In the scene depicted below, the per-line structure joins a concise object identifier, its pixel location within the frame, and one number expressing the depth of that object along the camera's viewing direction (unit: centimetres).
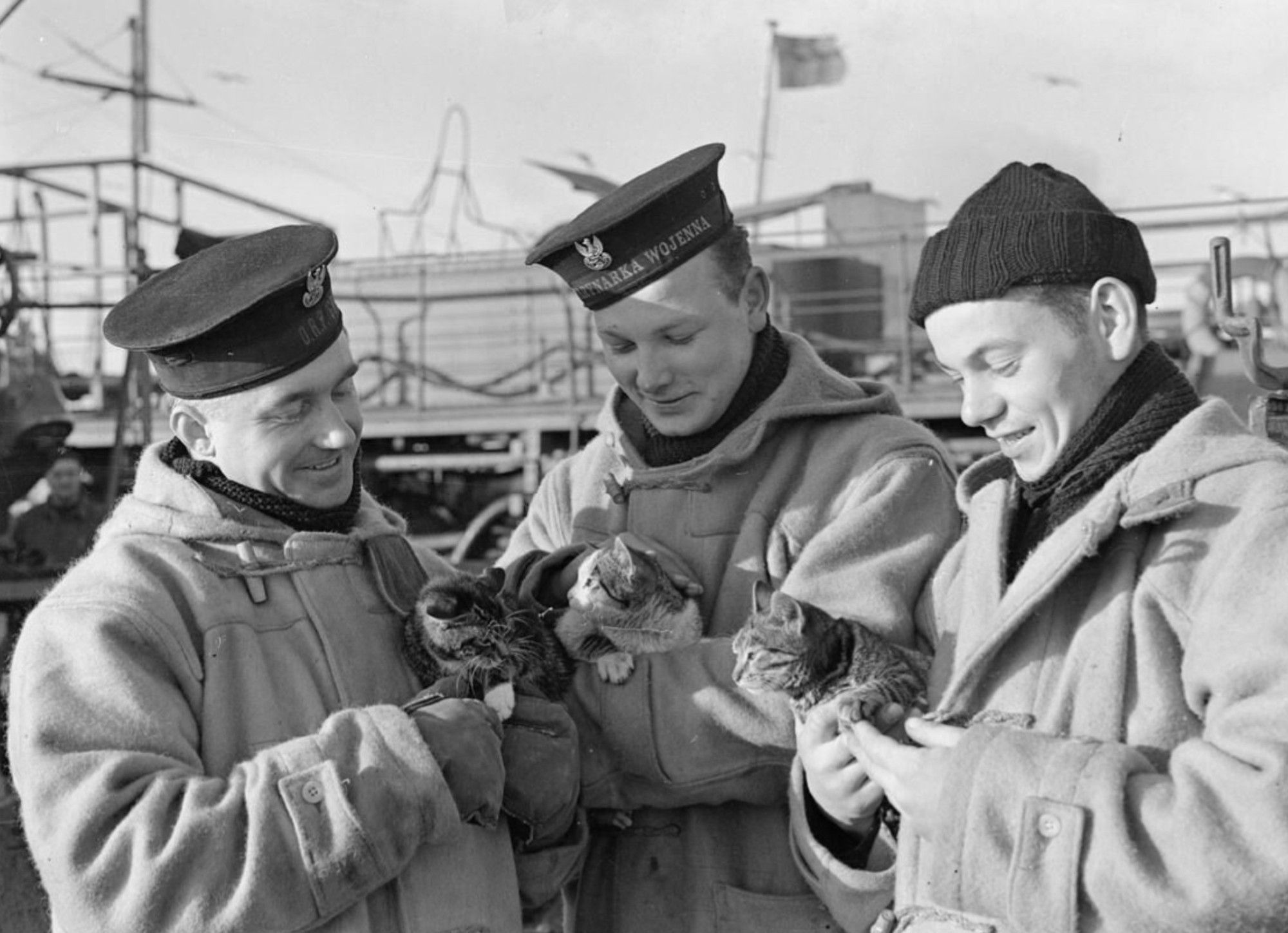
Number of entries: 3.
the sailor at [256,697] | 193
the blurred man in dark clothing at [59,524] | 862
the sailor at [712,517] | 249
